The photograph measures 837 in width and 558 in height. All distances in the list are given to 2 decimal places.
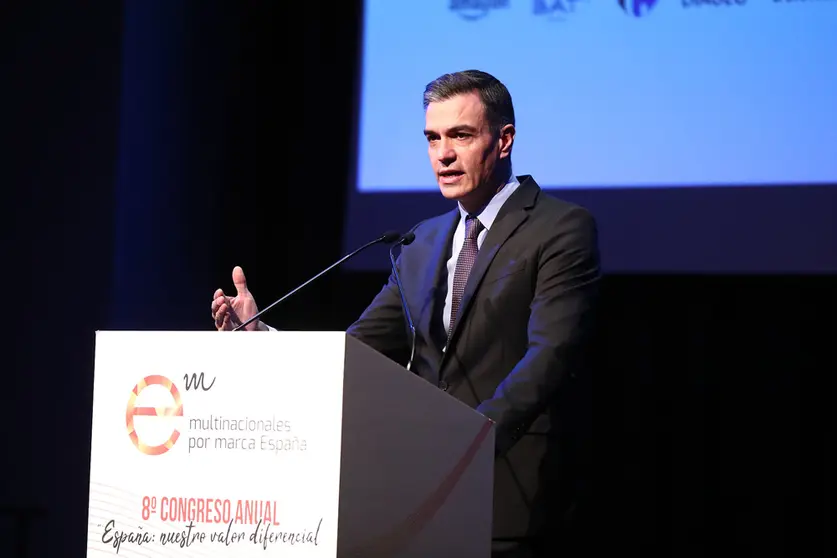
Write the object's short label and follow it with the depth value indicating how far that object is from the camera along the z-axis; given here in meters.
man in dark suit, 6.56
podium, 5.99
